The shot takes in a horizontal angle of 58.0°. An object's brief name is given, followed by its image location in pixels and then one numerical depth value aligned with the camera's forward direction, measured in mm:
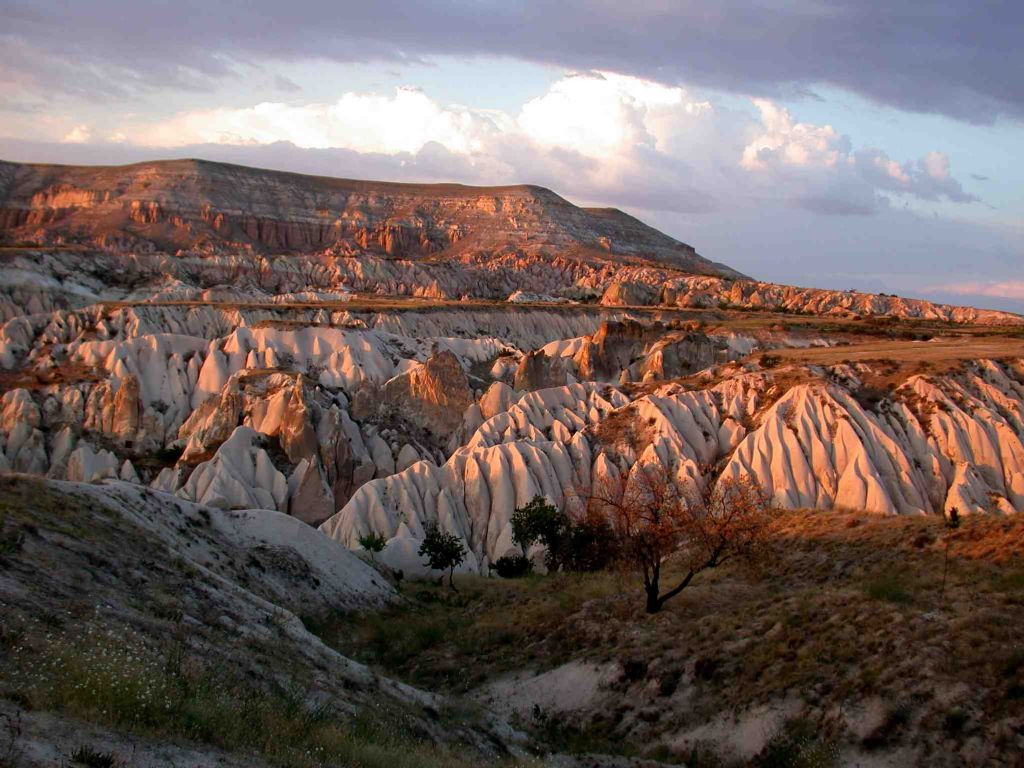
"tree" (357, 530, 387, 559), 30844
